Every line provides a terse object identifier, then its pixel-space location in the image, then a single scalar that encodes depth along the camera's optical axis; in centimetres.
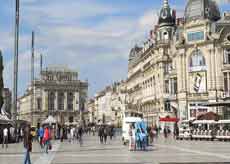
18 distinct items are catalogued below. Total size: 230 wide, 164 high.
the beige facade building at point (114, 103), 13538
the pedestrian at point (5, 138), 3672
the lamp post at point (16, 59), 4719
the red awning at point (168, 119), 6365
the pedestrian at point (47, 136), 2930
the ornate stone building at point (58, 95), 15038
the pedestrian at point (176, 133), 5334
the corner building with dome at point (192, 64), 6881
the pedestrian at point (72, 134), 5112
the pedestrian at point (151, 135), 4150
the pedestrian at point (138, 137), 3150
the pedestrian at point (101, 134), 4387
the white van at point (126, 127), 3725
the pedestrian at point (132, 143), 3113
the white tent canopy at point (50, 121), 6088
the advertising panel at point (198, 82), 6969
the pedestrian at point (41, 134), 3503
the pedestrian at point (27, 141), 1919
